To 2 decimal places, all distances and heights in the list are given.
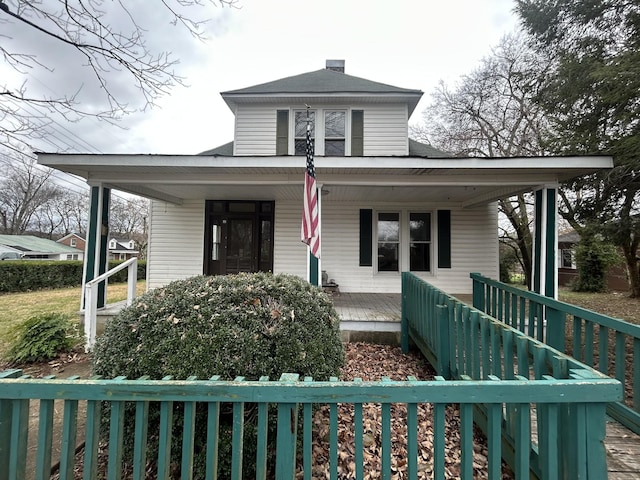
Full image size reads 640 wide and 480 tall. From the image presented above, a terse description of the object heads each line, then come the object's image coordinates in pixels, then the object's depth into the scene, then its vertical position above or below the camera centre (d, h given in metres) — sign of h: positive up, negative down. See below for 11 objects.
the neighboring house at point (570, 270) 15.02 -0.88
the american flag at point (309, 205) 4.02 +0.62
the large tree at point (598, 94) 4.87 +2.89
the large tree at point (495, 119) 12.19 +6.25
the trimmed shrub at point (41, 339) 3.99 -1.30
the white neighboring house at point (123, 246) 39.53 +0.19
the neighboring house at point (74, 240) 44.34 +1.00
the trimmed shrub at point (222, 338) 1.84 -0.59
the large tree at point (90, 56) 3.19 +2.24
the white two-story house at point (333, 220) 7.58 +0.81
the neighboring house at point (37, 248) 27.12 -0.18
